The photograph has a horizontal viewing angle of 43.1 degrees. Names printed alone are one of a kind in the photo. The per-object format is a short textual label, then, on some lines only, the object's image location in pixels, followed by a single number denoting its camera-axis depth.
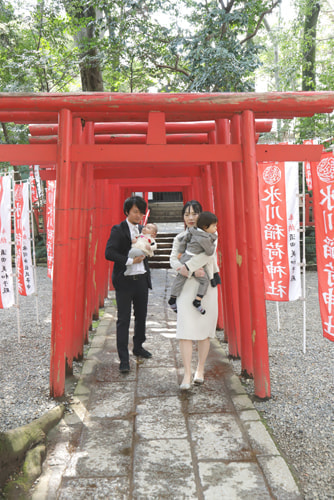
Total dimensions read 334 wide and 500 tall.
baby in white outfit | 4.51
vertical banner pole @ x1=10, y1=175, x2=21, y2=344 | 6.04
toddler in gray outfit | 3.93
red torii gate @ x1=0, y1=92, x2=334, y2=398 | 3.68
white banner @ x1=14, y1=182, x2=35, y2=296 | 6.60
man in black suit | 4.52
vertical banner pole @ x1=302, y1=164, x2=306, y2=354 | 5.40
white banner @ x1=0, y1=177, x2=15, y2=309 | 5.79
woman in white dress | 3.95
